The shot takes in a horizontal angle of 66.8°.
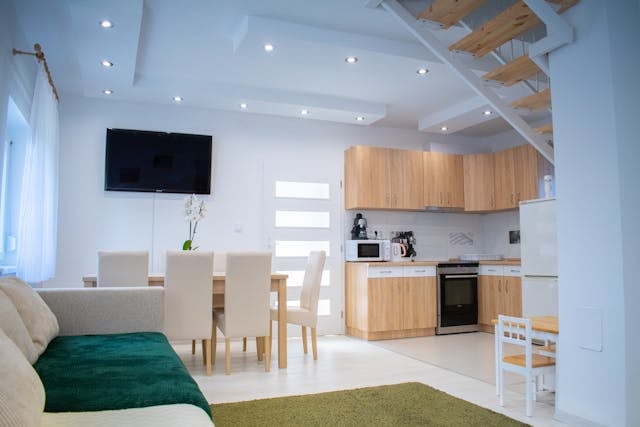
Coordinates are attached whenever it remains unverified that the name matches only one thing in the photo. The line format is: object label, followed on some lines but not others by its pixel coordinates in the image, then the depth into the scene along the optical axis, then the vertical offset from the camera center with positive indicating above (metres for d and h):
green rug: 2.88 -1.07
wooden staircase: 2.95 +1.35
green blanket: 1.72 -0.56
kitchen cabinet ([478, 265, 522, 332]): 5.87 -0.62
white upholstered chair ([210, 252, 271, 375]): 4.18 -0.46
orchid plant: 4.76 +0.32
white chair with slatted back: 3.10 -0.79
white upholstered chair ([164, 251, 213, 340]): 4.03 -0.43
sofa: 1.42 -0.55
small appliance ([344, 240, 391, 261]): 6.09 -0.09
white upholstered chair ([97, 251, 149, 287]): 4.18 -0.22
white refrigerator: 4.84 -0.15
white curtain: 3.81 +0.40
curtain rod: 3.71 +1.47
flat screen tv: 5.40 +0.93
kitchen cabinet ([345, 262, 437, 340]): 5.79 -0.71
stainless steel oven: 6.17 -0.70
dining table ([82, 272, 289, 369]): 4.30 -0.42
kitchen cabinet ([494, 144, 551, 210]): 5.96 +0.88
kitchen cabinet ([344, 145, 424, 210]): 6.19 +0.84
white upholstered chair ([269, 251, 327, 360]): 4.71 -0.61
